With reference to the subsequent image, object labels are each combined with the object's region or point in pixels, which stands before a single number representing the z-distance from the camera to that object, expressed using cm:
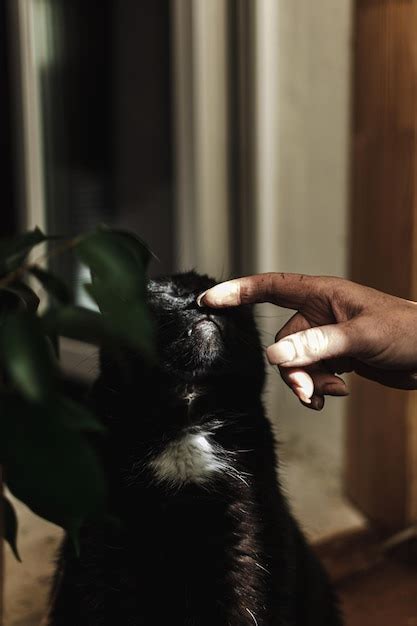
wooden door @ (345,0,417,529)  158
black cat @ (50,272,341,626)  94
